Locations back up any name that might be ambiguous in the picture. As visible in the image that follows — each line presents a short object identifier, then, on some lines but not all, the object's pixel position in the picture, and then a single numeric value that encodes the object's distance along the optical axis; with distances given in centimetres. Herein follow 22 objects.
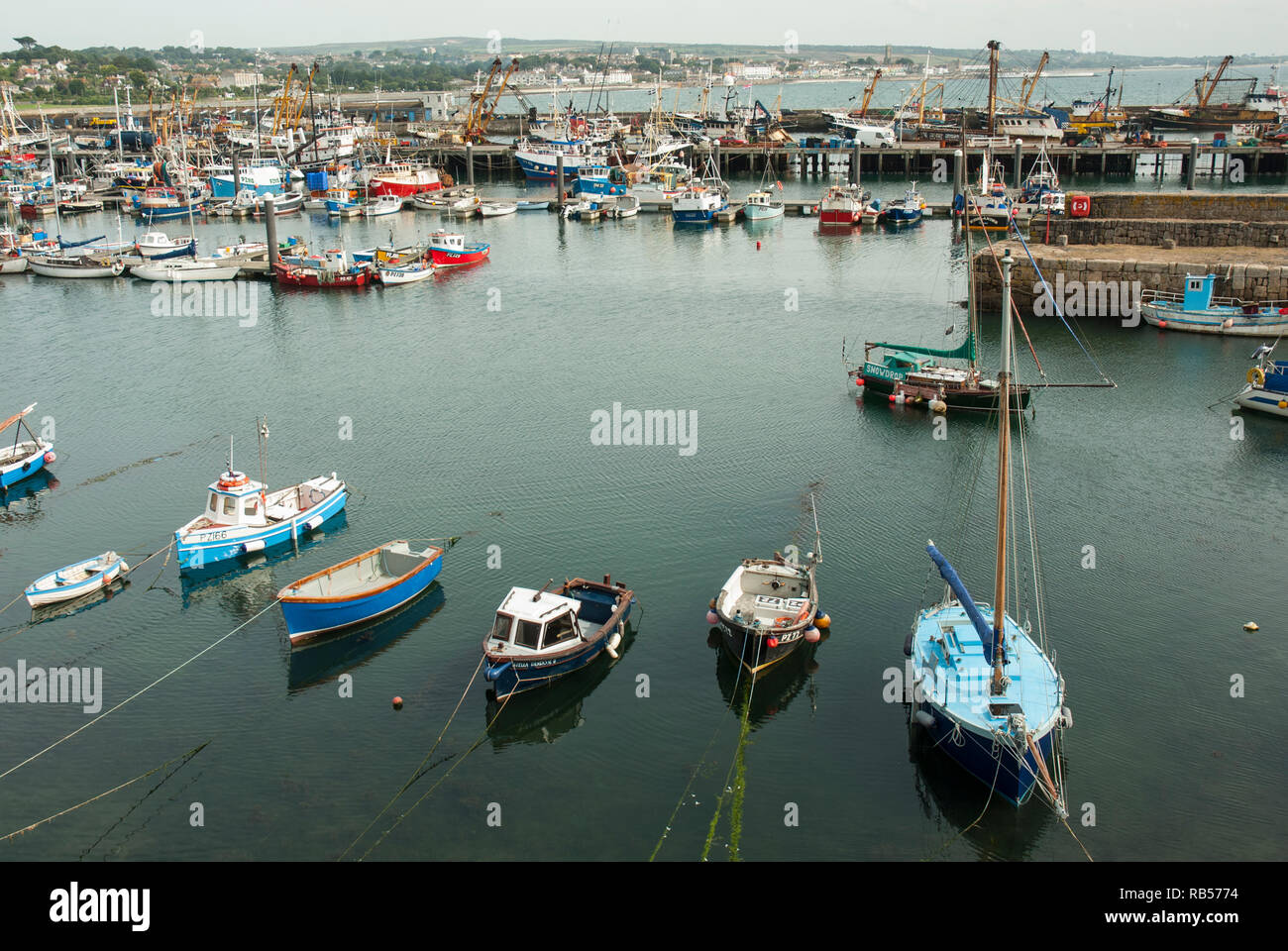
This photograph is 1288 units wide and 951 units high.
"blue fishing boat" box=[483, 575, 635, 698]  2183
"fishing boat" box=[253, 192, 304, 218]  9394
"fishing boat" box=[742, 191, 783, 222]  8306
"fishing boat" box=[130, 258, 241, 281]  6525
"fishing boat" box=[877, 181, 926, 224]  7850
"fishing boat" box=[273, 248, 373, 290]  6256
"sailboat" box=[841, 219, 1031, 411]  3772
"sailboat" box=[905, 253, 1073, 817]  1784
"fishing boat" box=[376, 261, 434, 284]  6284
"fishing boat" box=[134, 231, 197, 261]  6950
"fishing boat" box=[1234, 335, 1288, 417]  3553
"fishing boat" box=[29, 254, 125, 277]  6631
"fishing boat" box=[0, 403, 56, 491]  3334
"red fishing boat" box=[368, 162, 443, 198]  9694
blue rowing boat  2397
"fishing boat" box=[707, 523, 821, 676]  2219
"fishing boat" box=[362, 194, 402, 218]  9050
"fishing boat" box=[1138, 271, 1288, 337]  4525
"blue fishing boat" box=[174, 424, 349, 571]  2741
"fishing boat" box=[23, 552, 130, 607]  2566
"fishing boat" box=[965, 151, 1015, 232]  6850
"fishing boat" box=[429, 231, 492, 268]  6894
